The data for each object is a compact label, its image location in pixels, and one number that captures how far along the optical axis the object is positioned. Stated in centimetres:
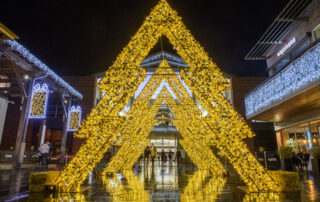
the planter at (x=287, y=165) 801
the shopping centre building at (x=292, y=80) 737
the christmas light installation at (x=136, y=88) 438
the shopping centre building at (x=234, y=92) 2098
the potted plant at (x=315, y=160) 866
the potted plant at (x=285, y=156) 812
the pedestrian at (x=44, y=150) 1253
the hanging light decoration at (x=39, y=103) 1135
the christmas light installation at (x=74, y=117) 1653
